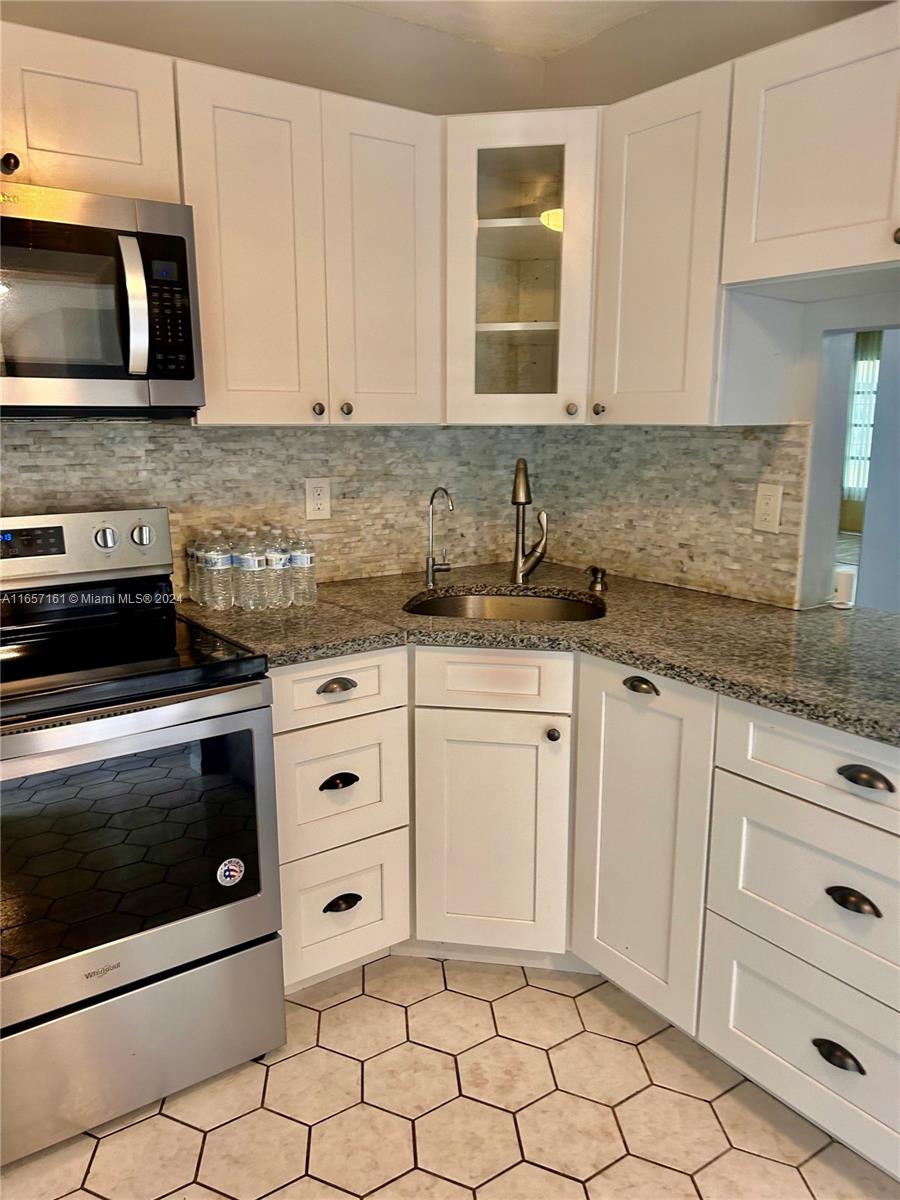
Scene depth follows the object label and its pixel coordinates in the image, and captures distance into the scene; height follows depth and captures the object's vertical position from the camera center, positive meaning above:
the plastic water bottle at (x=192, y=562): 2.13 -0.30
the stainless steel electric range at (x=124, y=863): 1.46 -0.77
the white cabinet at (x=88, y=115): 1.60 +0.64
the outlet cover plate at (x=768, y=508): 2.11 -0.15
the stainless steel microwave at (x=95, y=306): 1.57 +0.26
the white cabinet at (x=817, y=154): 1.51 +0.56
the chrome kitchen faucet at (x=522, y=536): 2.37 -0.26
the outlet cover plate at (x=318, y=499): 2.36 -0.15
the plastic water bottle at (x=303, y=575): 2.10 -0.33
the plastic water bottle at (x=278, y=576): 2.05 -0.33
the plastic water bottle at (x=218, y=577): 2.02 -0.32
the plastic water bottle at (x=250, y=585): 2.06 -0.34
